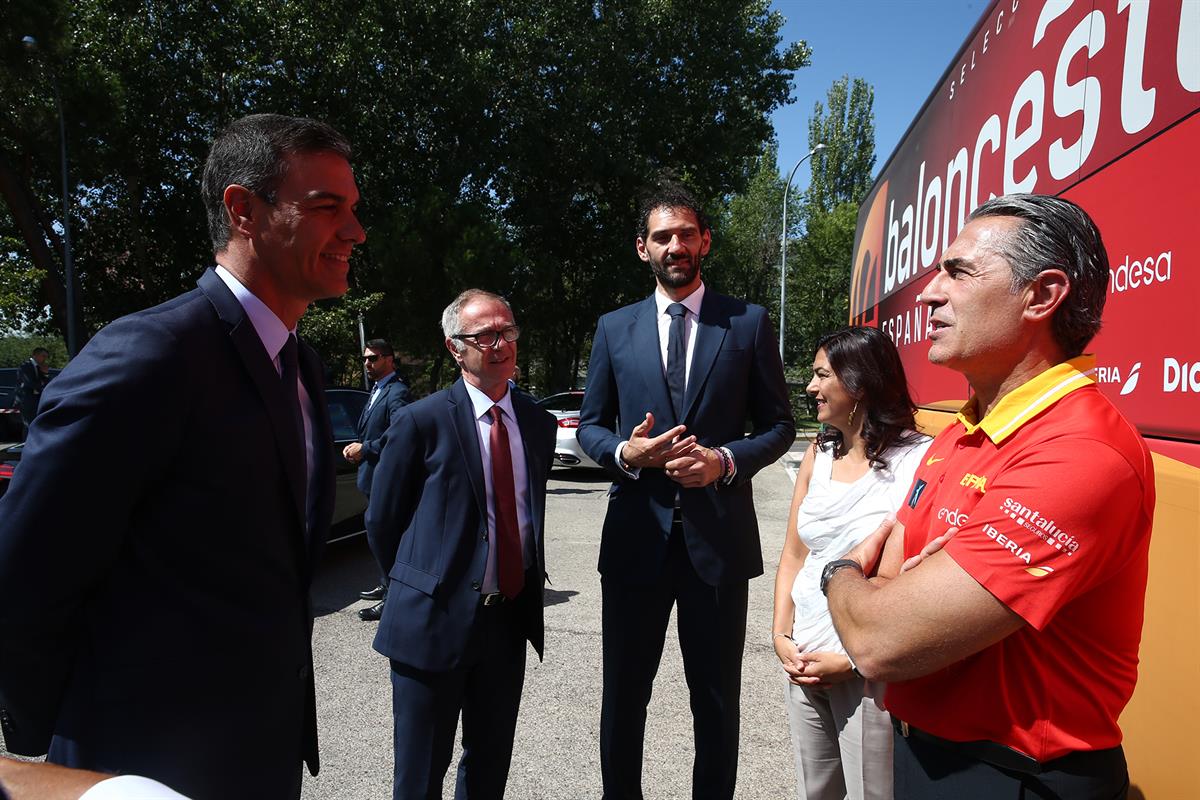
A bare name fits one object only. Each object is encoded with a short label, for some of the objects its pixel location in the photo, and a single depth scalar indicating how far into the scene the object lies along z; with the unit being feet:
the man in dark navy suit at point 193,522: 4.35
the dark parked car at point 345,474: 22.22
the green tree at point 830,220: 95.14
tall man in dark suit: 8.62
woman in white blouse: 7.10
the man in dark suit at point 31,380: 41.01
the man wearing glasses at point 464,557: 7.93
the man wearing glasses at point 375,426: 17.74
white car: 40.88
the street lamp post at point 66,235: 46.26
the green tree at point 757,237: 125.29
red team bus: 5.40
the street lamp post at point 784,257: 74.13
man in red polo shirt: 4.00
